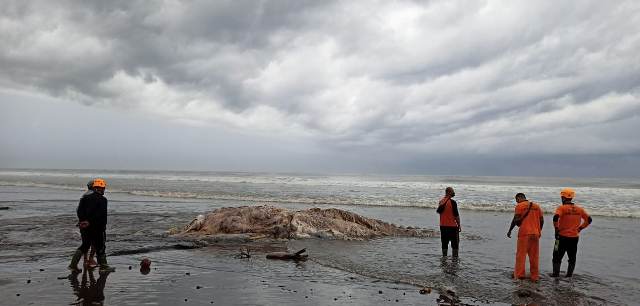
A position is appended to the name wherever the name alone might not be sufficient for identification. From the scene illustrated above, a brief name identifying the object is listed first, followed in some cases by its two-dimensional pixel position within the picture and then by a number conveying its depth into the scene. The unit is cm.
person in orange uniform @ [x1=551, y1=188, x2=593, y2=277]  1033
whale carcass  1559
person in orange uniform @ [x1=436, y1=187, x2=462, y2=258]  1202
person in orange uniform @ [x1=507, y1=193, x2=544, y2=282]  973
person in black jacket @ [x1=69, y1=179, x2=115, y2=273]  960
